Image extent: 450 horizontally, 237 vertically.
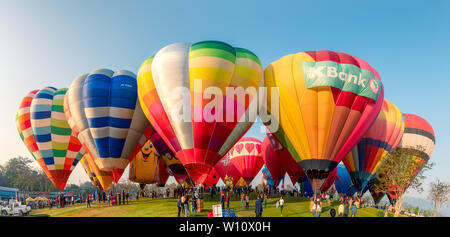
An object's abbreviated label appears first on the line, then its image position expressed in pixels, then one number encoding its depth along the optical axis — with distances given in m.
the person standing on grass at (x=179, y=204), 15.05
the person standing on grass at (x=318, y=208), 16.38
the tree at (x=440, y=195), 28.98
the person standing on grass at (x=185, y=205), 15.30
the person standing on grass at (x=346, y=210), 17.82
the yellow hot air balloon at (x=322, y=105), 19.94
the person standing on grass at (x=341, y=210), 16.30
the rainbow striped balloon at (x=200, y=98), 17.73
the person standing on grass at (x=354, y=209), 16.38
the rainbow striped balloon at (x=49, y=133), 26.03
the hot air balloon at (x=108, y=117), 21.94
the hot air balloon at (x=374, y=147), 25.39
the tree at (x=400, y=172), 22.34
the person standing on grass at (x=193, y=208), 15.13
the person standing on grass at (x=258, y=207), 14.23
